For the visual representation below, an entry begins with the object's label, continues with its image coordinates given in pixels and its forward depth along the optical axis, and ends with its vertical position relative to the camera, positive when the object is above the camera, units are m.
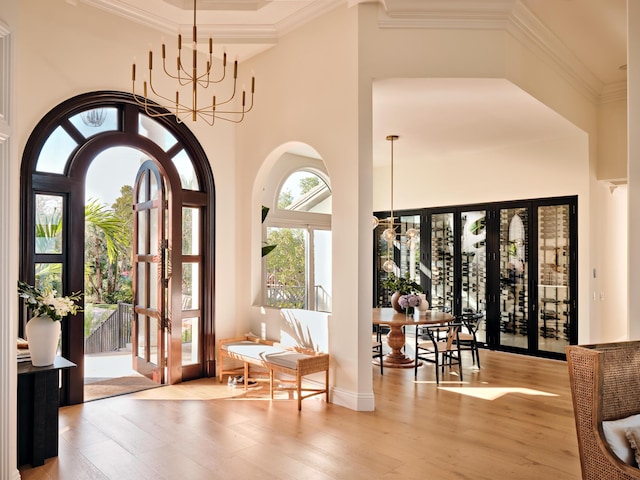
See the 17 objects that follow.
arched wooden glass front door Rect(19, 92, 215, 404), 4.21 +0.24
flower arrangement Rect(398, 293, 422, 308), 5.75 -0.66
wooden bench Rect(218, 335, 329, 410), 4.28 -1.08
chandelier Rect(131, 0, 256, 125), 4.99 +1.69
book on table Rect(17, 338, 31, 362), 3.43 -0.77
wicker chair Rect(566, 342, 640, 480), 2.19 -0.71
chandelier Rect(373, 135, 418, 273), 6.22 +0.18
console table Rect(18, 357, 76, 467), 3.12 -1.12
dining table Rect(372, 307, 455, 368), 5.46 -0.87
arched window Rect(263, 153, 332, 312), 7.57 +0.23
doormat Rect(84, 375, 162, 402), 4.64 -1.46
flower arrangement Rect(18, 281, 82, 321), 3.41 -0.40
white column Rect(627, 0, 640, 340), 2.73 +0.44
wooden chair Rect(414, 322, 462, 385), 5.16 -1.11
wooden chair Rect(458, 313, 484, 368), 5.73 -1.10
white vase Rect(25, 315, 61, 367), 3.32 -0.66
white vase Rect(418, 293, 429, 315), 5.98 -0.75
